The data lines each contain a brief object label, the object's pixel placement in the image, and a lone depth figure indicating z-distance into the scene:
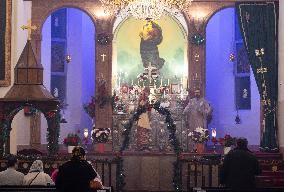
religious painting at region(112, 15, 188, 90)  26.73
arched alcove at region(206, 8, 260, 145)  27.32
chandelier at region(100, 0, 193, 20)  18.62
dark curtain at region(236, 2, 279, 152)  21.91
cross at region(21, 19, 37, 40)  17.16
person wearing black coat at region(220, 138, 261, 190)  12.02
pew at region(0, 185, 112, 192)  11.75
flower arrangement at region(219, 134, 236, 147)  19.08
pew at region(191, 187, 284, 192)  11.48
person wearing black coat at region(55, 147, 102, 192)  10.30
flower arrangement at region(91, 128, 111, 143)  19.93
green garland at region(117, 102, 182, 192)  17.39
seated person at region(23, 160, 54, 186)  12.98
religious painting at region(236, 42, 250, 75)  27.50
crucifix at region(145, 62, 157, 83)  26.00
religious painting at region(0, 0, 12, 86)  20.98
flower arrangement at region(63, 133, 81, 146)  19.36
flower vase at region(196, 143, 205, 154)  20.70
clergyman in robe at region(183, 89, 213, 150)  24.00
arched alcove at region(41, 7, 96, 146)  27.91
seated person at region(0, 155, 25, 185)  13.19
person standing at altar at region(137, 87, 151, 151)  23.23
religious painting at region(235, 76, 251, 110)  27.52
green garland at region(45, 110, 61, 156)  16.75
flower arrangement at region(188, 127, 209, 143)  20.59
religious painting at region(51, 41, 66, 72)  27.78
